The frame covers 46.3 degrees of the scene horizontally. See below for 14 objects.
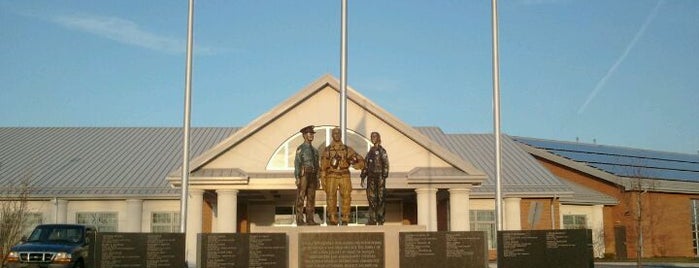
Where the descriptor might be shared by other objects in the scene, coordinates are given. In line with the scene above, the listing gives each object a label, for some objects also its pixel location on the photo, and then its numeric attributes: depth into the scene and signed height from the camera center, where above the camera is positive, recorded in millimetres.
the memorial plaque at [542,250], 16281 -53
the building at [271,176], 27594 +2759
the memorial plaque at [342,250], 15625 -48
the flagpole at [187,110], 20047 +3459
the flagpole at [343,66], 20344 +4578
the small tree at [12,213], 30023 +1314
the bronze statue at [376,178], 17141 +1451
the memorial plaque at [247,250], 15648 -46
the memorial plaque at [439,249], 15711 -32
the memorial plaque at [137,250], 16234 -46
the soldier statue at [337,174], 16812 +1505
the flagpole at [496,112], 19484 +3265
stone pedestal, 15758 +257
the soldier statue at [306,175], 16953 +1493
